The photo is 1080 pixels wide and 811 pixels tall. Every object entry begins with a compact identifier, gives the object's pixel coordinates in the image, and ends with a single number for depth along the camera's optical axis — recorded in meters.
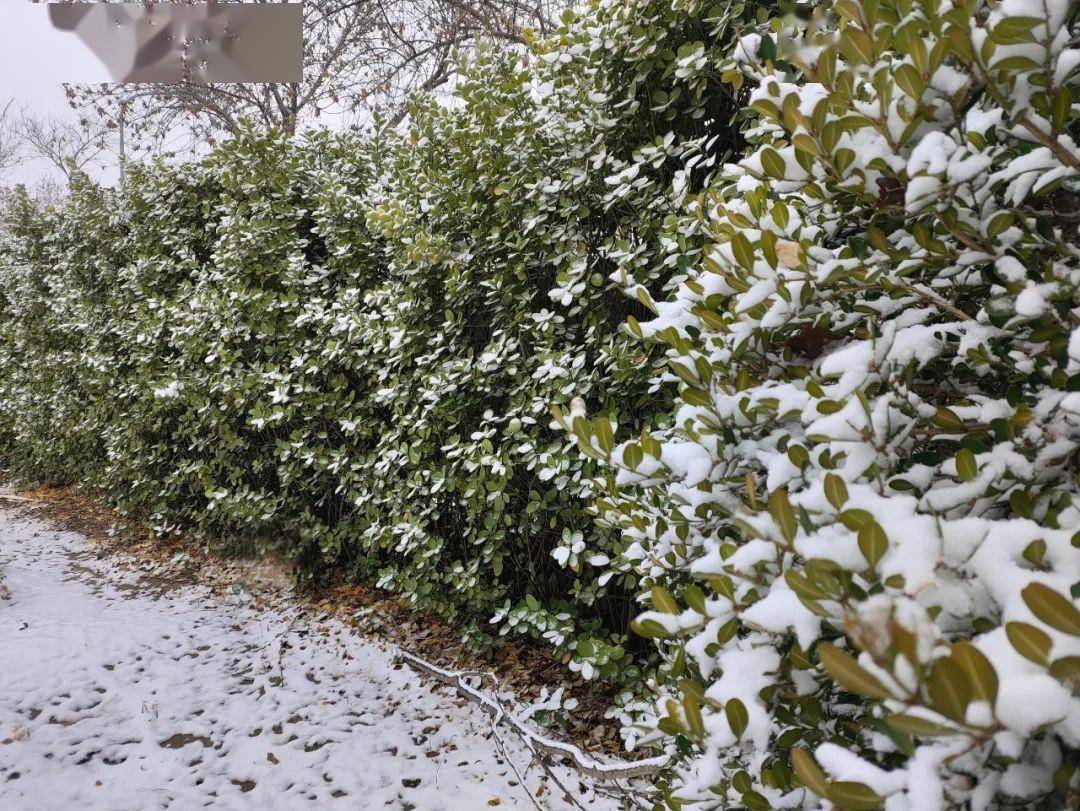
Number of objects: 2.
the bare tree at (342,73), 7.13
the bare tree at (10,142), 21.28
